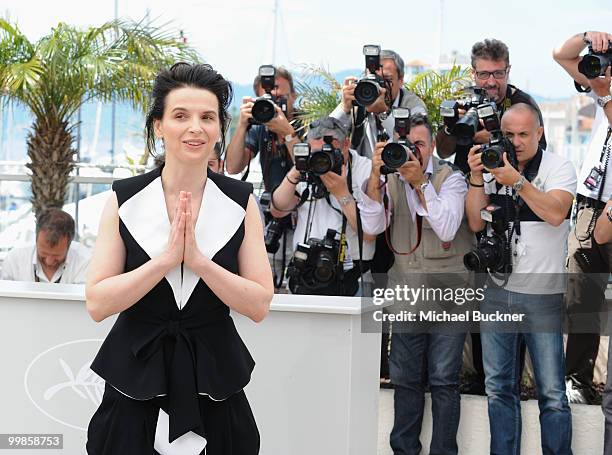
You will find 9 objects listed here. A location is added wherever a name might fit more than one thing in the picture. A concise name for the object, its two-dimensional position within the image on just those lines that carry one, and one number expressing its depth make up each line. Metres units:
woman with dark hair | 2.75
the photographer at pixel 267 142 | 5.42
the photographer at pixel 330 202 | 5.09
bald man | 4.82
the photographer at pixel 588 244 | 4.98
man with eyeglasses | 5.18
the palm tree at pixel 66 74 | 7.79
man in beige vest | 4.97
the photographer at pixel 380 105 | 5.39
